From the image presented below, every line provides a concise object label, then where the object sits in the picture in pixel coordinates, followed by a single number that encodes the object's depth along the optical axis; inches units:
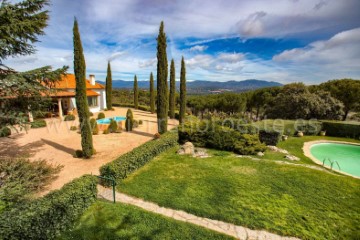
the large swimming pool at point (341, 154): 517.0
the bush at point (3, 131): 302.9
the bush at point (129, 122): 745.5
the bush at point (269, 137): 620.4
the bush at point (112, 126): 713.5
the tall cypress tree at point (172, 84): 1027.9
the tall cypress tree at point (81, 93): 440.5
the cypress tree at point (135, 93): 1371.6
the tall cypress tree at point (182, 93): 941.2
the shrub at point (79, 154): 469.4
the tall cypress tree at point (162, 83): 658.2
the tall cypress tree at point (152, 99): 1272.4
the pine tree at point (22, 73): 306.7
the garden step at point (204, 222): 222.9
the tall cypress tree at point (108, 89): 1243.2
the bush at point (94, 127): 677.0
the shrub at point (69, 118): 880.2
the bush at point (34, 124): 338.3
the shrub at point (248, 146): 521.0
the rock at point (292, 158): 490.6
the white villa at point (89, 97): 930.7
